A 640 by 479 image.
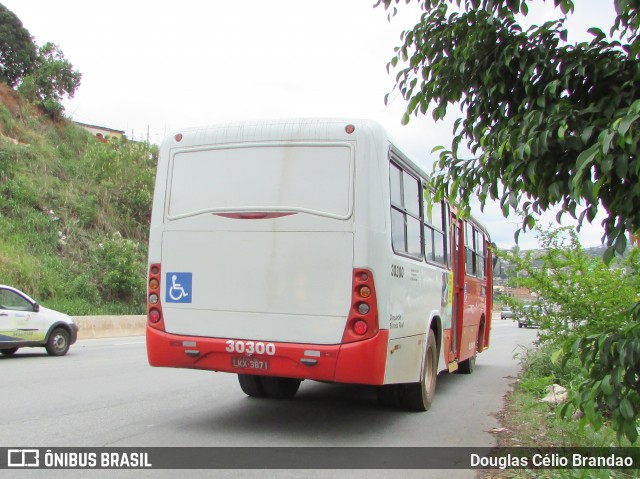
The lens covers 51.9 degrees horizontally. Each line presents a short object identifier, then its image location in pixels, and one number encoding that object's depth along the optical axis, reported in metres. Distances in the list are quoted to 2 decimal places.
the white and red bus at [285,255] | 6.34
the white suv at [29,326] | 13.55
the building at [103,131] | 47.90
